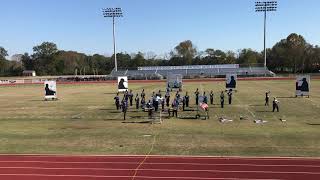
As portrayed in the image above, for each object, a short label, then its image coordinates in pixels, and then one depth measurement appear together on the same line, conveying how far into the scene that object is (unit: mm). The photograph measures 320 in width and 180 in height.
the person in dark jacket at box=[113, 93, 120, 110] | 40419
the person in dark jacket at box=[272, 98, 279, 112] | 37438
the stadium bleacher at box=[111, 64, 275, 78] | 120250
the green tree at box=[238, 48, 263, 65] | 163750
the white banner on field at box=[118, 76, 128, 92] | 56688
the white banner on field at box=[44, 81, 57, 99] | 52906
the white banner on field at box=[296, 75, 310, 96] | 49809
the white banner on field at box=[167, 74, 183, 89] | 64250
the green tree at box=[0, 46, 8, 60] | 181175
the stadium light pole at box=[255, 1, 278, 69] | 113375
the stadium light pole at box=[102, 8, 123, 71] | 118562
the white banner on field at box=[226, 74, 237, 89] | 57344
